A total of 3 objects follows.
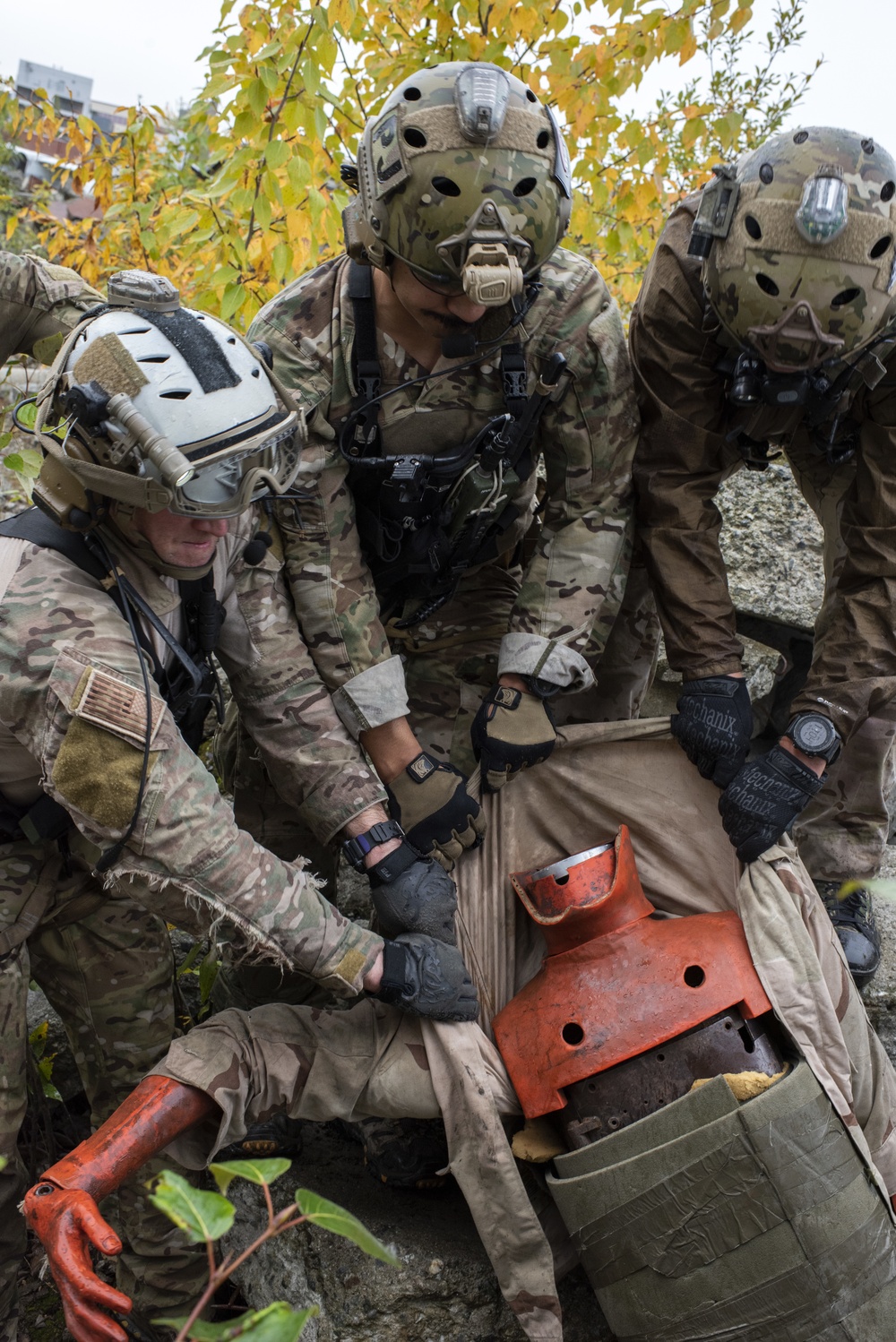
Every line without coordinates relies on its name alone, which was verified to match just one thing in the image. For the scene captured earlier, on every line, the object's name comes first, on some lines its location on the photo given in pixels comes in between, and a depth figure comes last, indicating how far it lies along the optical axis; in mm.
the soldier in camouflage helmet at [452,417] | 2689
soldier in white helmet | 2203
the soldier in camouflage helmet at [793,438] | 2770
